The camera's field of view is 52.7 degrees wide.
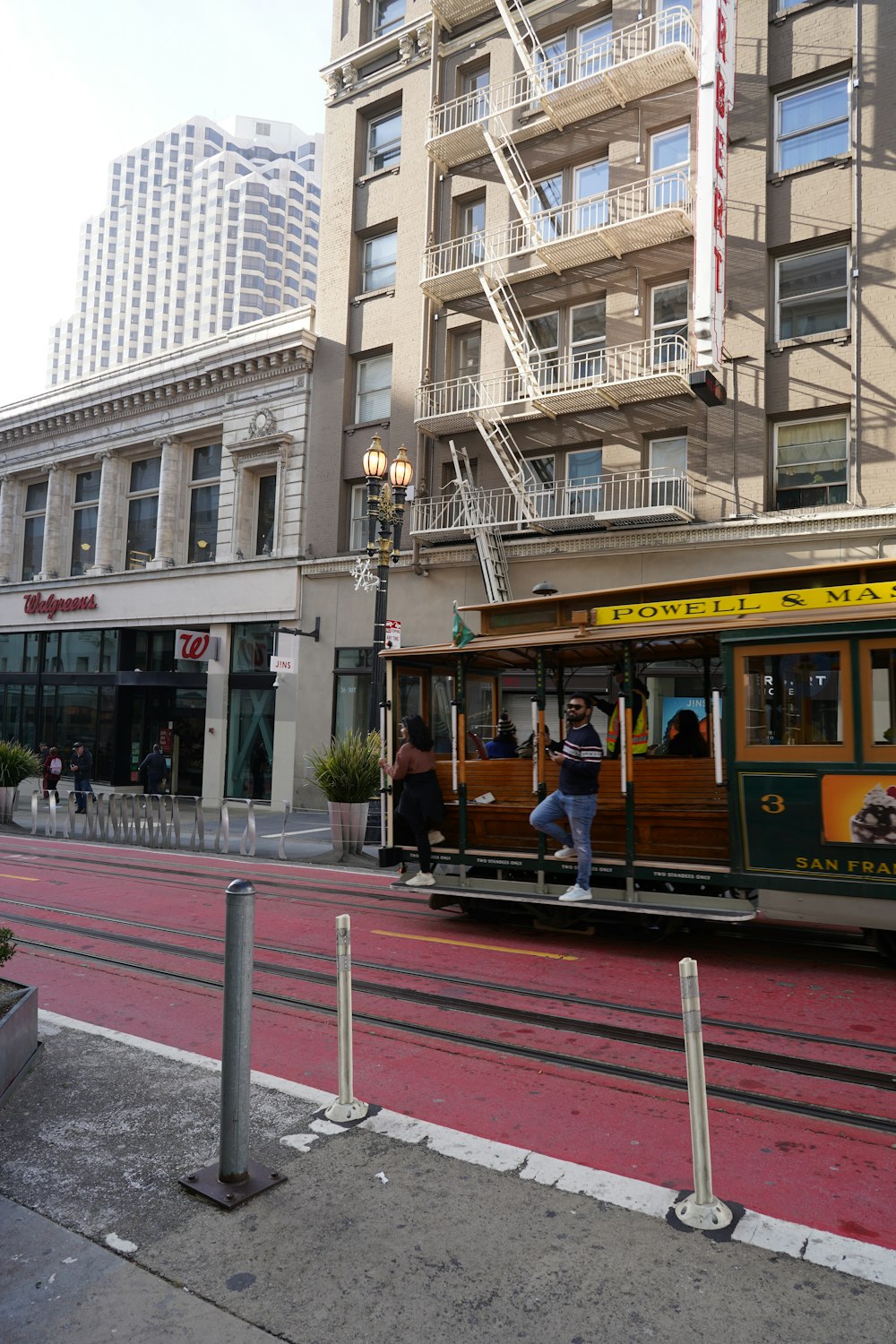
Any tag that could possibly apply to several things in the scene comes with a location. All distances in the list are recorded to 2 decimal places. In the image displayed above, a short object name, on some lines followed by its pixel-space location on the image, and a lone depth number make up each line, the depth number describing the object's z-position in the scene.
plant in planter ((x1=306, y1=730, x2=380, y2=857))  15.18
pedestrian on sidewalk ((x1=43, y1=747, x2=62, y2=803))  23.66
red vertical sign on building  16.14
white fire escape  18.78
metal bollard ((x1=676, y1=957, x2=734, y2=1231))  3.53
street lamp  15.26
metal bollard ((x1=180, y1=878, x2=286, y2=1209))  3.85
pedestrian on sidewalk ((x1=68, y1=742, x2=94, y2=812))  23.44
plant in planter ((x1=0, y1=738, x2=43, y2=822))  21.91
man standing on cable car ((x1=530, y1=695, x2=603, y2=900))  8.16
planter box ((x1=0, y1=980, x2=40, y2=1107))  4.92
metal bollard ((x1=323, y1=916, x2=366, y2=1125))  4.52
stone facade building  25.52
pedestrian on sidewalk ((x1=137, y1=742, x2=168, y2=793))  22.84
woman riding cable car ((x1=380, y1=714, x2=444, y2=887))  9.48
